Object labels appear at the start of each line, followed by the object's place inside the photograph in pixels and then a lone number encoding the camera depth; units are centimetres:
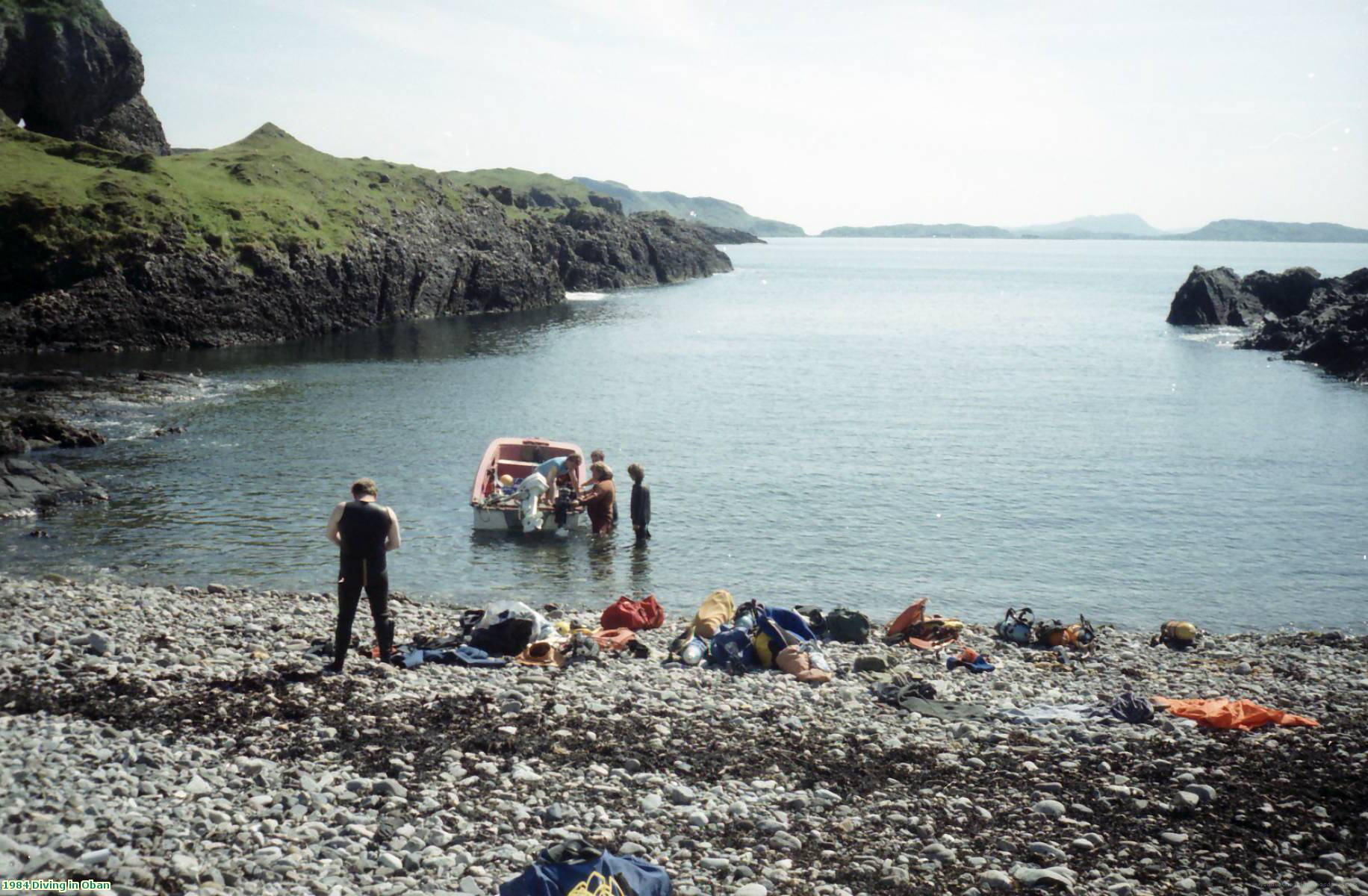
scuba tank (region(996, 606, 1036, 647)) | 1945
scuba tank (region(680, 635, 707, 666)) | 1658
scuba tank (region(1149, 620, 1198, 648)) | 1981
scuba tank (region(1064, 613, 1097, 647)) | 1923
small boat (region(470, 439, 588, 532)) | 2717
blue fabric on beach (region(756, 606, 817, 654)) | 1694
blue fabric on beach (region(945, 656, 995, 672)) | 1747
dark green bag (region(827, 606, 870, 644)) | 1894
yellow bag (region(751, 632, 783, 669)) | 1653
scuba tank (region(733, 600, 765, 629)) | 1748
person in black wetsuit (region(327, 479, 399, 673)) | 1439
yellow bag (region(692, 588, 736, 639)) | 1781
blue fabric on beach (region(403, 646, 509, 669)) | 1559
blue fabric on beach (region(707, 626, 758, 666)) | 1664
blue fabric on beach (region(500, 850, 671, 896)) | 879
